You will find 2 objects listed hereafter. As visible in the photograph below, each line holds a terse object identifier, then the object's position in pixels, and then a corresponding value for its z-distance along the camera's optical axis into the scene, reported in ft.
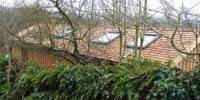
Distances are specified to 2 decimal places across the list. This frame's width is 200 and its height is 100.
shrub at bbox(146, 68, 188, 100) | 9.77
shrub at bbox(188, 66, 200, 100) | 9.56
